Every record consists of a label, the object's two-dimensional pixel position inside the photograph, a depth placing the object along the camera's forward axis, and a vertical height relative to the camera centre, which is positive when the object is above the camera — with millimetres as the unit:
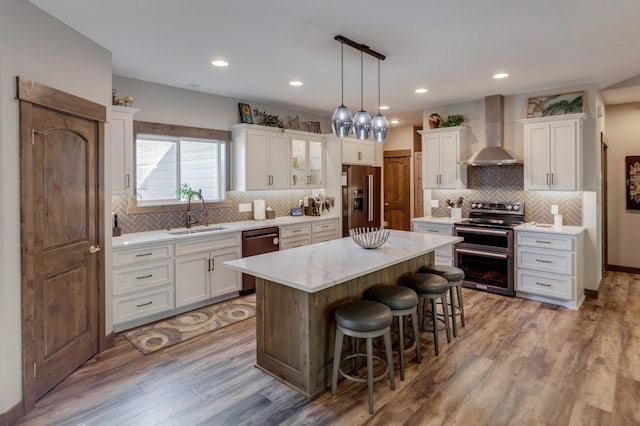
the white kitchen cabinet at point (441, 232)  5273 -299
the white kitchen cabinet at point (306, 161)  5859 +840
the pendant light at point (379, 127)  3479 +800
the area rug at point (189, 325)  3508 -1180
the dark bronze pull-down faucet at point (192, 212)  4737 +25
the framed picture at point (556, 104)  4680 +1384
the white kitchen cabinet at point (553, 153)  4484 +724
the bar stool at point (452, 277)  3549 -630
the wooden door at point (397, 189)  8344 +513
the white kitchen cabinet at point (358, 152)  6195 +1043
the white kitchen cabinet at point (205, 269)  4180 -664
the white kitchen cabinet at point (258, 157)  5117 +791
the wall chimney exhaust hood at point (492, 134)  5078 +1090
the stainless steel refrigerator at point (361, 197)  6195 +265
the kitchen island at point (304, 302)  2537 -662
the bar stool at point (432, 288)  3197 -669
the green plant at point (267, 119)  5496 +1392
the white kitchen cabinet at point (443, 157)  5484 +816
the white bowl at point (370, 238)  3369 -248
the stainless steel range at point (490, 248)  4750 -485
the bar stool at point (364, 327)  2448 -766
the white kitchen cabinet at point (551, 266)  4320 -672
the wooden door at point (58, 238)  2477 -182
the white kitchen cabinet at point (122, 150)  3697 +647
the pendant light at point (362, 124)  3287 +779
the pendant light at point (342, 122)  3156 +773
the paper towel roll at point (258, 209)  5527 +52
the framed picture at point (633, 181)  5746 +451
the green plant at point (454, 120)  5539 +1365
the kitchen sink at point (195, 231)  4367 -219
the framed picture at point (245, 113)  5285 +1421
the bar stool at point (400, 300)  2818 -682
